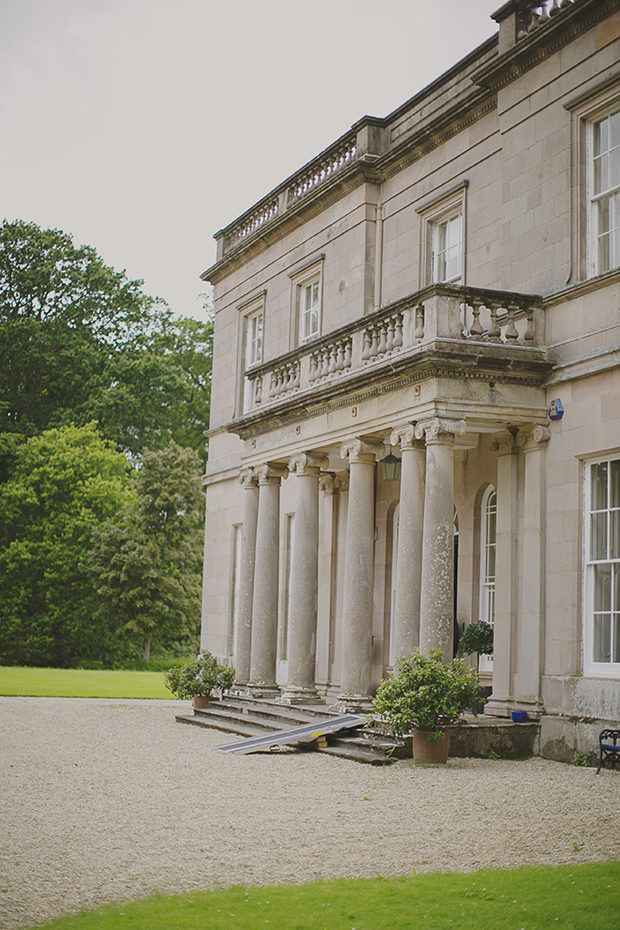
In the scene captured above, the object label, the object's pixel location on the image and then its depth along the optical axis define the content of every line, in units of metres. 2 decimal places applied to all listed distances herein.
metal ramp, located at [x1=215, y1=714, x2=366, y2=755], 12.59
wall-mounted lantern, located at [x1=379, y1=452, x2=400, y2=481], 15.77
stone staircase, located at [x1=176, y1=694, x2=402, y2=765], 11.59
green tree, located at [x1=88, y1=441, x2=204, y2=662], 35.88
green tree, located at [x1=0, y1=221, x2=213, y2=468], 40.28
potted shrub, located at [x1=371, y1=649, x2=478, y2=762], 11.04
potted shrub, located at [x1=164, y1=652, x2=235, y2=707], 16.98
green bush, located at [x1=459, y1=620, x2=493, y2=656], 13.70
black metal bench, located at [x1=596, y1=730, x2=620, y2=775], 10.57
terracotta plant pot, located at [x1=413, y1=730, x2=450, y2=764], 11.12
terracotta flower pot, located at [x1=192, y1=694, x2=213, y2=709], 16.91
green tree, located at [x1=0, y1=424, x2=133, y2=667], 37.38
